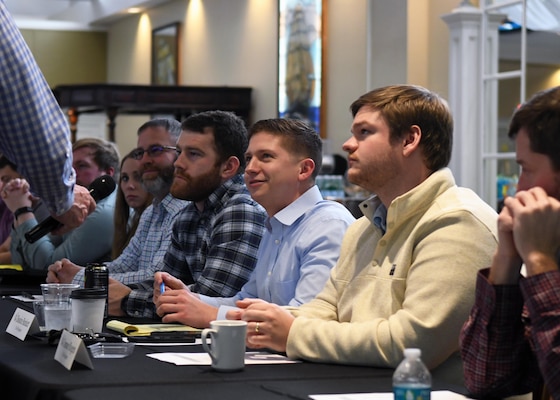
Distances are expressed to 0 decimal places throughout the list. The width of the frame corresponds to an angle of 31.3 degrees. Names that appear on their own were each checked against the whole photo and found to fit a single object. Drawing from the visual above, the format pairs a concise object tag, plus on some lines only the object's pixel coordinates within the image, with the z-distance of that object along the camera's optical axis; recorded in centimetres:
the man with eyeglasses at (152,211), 395
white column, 856
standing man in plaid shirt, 223
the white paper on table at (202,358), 218
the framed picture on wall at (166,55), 1504
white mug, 206
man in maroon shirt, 180
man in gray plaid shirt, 331
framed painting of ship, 1111
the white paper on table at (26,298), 354
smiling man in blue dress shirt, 299
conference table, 184
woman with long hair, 464
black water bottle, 296
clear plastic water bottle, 157
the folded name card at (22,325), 259
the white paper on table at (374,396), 178
